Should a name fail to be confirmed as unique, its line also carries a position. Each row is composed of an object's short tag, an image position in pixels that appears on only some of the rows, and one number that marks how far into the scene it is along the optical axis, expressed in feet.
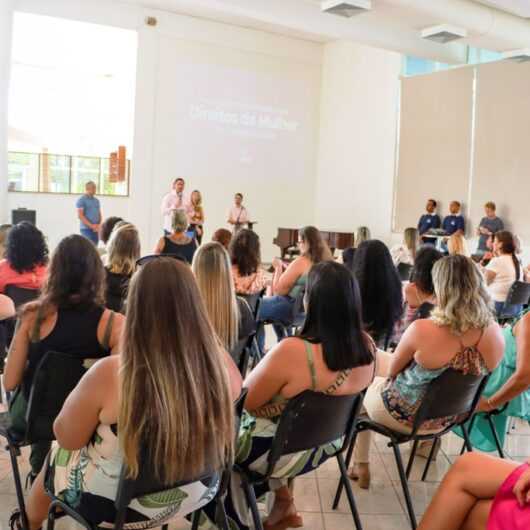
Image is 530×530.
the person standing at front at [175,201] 38.68
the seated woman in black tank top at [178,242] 19.89
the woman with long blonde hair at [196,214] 38.52
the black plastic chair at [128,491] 5.37
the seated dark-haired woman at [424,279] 11.97
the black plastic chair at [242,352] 10.64
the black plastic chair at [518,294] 17.53
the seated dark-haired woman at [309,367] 7.20
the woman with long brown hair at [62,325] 7.64
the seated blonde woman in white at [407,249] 21.48
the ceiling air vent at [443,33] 31.24
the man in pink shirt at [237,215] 42.63
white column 35.55
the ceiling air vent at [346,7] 27.68
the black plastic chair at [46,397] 7.31
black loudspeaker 37.17
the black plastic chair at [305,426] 6.89
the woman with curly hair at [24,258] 11.22
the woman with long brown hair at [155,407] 5.26
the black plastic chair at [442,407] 8.30
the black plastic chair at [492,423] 10.11
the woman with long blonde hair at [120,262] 13.05
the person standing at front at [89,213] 35.58
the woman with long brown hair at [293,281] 15.94
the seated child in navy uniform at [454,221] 38.52
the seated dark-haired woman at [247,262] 15.07
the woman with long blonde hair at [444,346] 8.62
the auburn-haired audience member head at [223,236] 17.79
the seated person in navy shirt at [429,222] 39.47
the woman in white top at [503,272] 18.35
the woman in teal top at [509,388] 9.39
